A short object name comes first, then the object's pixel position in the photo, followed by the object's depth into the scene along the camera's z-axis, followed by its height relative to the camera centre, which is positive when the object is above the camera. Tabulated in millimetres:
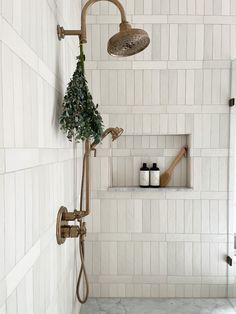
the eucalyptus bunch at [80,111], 1262 +133
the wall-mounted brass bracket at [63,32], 1290 +447
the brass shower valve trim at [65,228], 1276 -332
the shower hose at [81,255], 1736 -597
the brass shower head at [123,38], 1208 +400
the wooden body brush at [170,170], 2205 -175
